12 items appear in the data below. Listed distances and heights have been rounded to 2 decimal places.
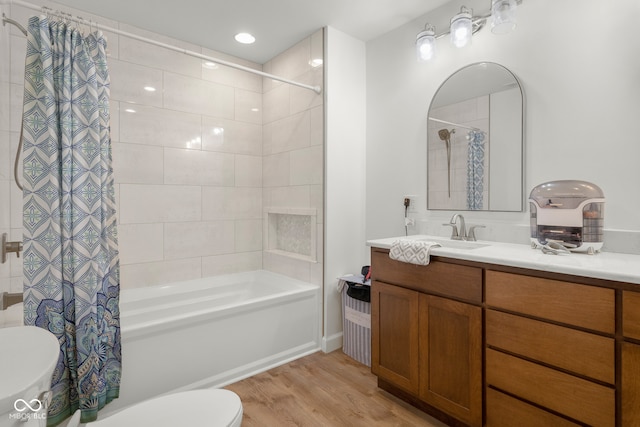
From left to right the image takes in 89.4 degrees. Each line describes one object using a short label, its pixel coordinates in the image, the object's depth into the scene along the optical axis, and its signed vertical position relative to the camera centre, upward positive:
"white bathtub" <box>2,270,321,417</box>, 1.93 -0.84
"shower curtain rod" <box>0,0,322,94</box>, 1.51 +1.00
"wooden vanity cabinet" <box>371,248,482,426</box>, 1.58 -0.67
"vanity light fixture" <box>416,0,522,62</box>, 1.77 +1.11
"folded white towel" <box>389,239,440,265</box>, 1.73 -0.22
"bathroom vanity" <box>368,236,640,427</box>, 1.19 -0.56
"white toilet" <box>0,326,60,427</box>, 0.53 -0.29
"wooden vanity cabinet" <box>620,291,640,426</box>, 1.13 -0.53
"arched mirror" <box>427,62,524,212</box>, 1.95 +0.46
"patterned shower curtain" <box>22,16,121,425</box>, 1.66 -0.01
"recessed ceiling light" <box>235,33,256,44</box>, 2.73 +1.49
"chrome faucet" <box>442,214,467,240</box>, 2.13 -0.12
